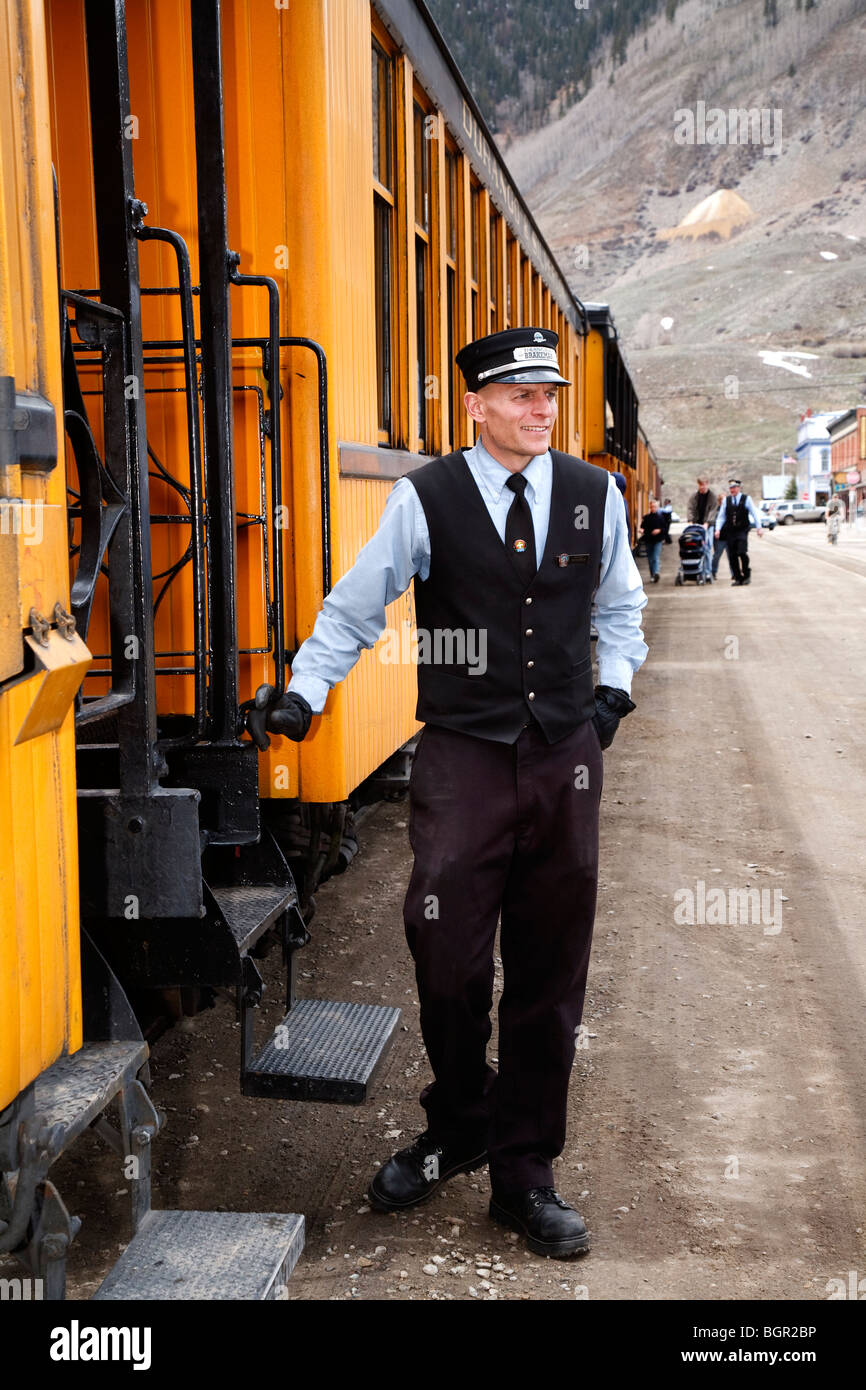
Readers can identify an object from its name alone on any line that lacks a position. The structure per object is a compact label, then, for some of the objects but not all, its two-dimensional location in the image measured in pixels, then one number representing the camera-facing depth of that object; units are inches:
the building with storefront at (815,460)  3863.2
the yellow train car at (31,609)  82.5
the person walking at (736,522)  785.6
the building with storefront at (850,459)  3164.4
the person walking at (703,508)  844.6
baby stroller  853.8
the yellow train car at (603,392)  627.8
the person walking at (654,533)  903.7
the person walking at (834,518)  1586.4
